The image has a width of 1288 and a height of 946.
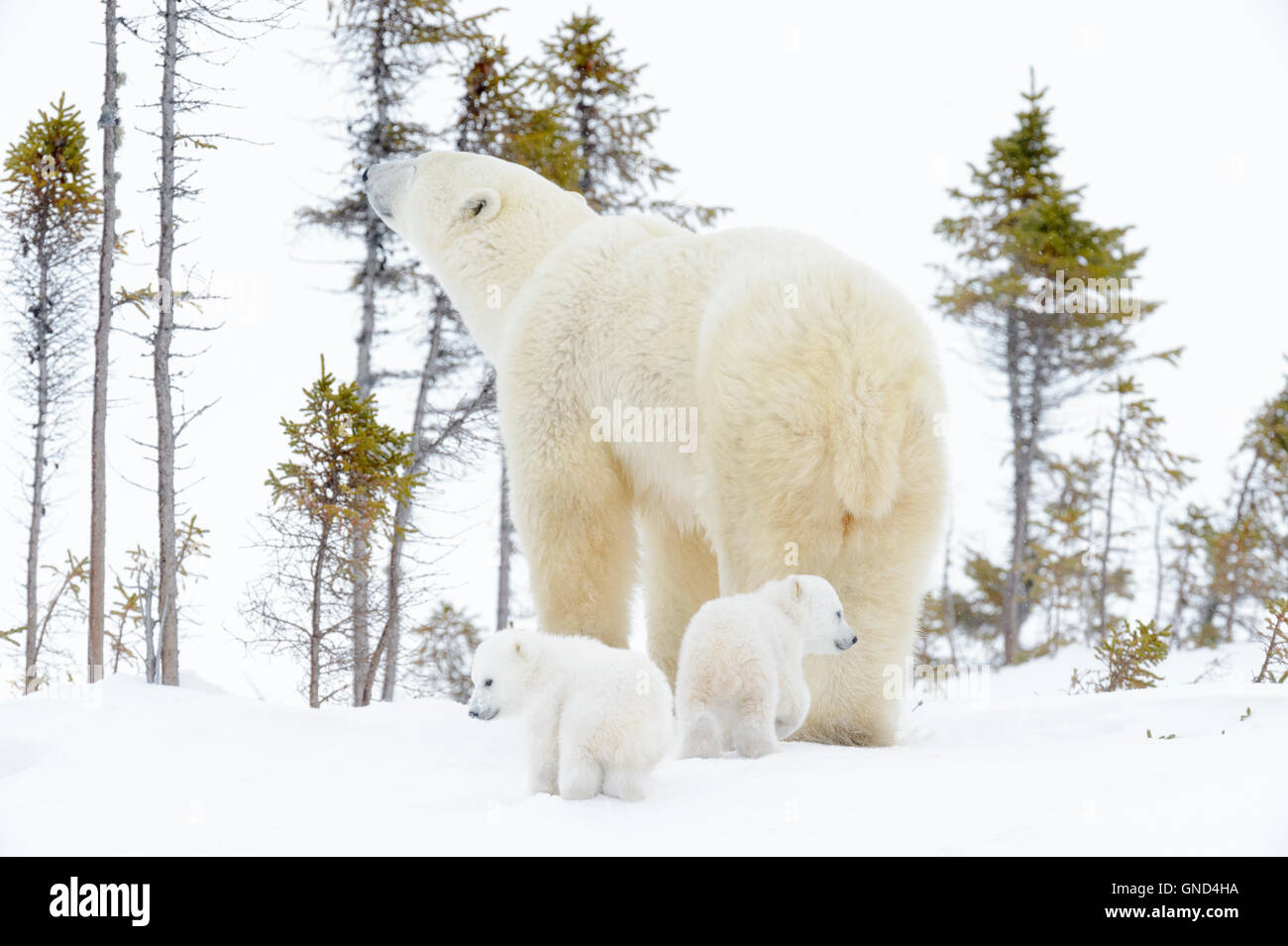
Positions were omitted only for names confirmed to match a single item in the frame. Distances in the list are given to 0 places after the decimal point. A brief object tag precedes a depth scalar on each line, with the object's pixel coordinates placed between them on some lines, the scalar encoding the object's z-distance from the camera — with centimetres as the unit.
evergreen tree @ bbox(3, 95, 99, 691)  1650
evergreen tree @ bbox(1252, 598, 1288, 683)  1047
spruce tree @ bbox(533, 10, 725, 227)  2062
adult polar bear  636
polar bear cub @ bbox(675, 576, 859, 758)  600
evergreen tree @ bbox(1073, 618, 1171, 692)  1198
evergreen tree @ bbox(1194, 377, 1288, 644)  2870
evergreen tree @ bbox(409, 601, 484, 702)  1836
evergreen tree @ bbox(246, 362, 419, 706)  1384
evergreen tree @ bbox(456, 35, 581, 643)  1889
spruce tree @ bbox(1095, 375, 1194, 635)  2727
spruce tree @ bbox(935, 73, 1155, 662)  2852
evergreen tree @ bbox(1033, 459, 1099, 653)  2684
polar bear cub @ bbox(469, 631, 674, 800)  479
